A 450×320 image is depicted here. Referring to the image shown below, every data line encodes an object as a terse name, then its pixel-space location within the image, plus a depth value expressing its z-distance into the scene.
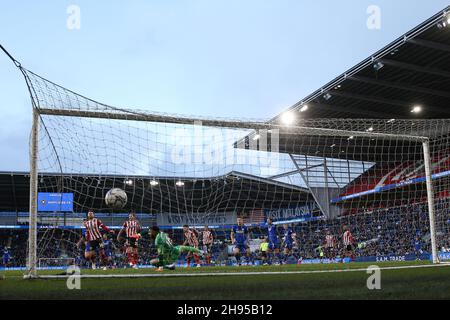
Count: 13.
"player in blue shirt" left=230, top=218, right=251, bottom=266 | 18.44
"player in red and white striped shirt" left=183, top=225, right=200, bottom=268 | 17.89
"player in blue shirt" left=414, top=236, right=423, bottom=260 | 23.66
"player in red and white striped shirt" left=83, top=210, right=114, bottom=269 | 13.70
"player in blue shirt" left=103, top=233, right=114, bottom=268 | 18.68
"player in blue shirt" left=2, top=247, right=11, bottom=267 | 34.62
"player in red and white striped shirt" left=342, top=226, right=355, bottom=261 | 20.39
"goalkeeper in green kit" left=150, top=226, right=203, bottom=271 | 11.04
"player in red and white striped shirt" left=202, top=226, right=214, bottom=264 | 19.11
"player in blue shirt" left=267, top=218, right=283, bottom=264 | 19.25
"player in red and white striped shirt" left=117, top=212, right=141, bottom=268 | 15.34
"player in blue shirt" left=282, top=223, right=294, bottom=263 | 20.75
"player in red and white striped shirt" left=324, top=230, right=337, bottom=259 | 22.34
